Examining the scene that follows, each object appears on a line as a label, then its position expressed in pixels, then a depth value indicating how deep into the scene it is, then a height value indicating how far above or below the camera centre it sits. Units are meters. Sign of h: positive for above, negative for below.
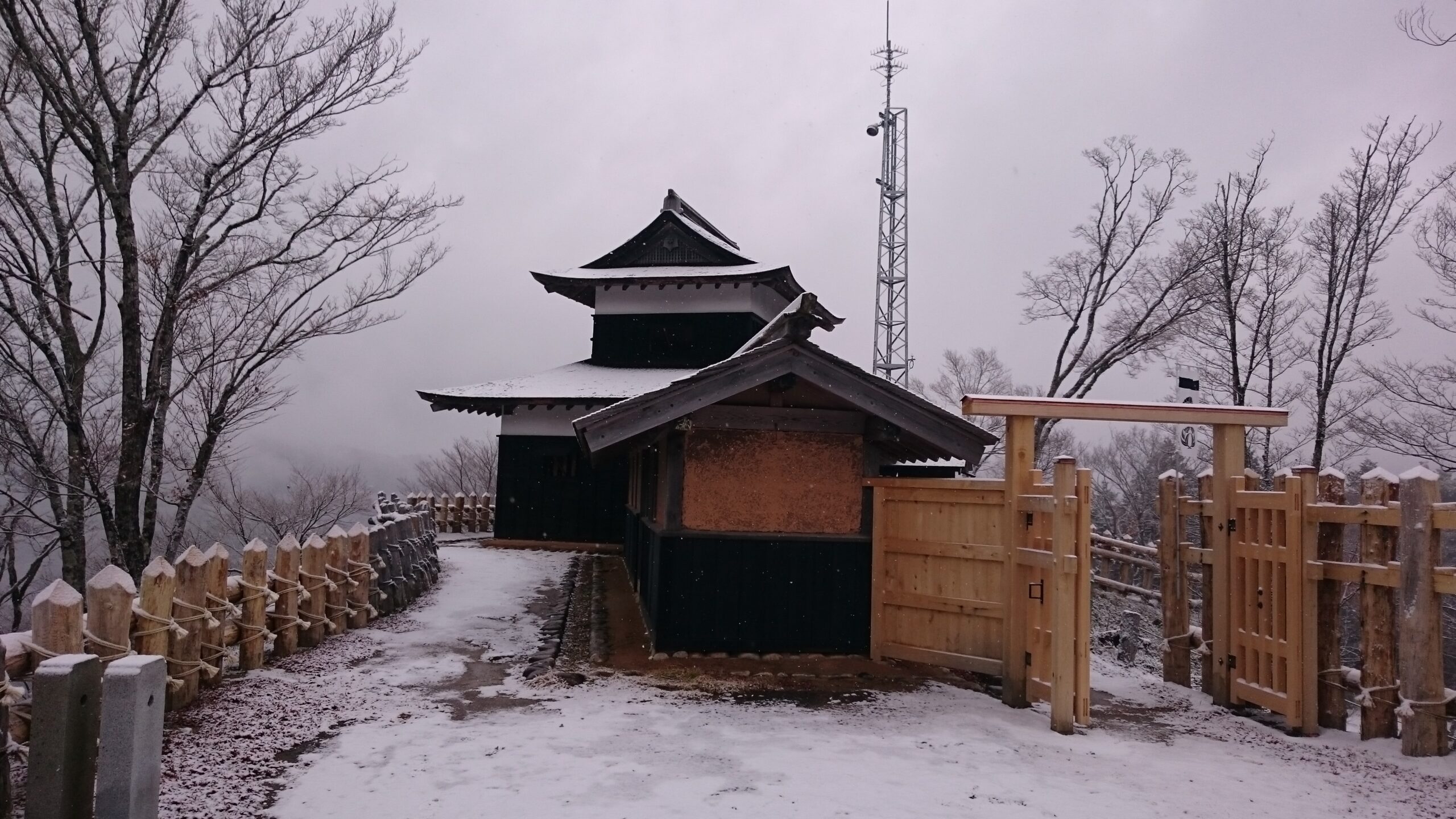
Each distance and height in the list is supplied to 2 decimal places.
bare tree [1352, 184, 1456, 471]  16.92 +1.30
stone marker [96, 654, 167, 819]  3.58 -1.22
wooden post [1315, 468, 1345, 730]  6.46 -1.14
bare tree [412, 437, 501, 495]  47.59 -0.71
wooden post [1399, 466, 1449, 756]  5.73 -0.91
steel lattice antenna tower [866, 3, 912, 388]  28.30 +7.37
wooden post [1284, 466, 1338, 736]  6.48 -0.97
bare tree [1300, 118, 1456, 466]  20.56 +5.67
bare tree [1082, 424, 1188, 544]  42.19 +0.14
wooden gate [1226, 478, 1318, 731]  6.50 -0.96
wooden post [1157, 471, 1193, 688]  8.03 -0.99
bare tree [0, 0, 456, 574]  13.43 +3.46
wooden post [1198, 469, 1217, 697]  7.64 -1.03
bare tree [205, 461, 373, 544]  24.00 -1.67
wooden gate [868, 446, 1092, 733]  6.40 -0.90
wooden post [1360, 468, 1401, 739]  6.10 -1.09
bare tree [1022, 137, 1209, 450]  25.39 +5.50
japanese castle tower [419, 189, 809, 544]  19.70 +2.78
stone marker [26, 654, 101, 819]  3.56 -1.22
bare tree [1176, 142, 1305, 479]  22.50 +5.22
